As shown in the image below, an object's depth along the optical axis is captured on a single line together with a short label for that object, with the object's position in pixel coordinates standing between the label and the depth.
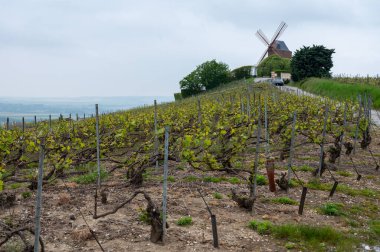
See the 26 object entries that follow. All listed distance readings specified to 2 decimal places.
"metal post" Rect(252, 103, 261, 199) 7.68
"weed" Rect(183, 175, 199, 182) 9.91
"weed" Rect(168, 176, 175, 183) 9.86
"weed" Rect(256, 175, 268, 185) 9.77
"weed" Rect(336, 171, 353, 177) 11.04
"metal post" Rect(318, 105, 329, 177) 10.41
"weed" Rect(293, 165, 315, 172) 11.38
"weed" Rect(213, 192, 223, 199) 8.45
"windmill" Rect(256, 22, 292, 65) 72.88
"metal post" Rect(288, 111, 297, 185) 9.23
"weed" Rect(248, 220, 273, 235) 6.69
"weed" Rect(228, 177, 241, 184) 9.86
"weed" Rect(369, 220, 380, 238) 6.98
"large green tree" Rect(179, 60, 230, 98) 66.69
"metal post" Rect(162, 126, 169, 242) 6.12
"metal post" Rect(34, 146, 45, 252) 4.64
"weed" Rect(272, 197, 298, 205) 8.31
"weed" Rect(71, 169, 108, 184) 9.80
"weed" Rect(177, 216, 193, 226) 6.86
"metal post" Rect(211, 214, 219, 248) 6.05
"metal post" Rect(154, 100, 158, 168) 10.01
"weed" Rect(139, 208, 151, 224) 6.27
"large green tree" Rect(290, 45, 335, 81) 50.81
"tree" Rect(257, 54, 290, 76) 66.25
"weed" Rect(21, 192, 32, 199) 8.45
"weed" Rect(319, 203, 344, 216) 7.76
